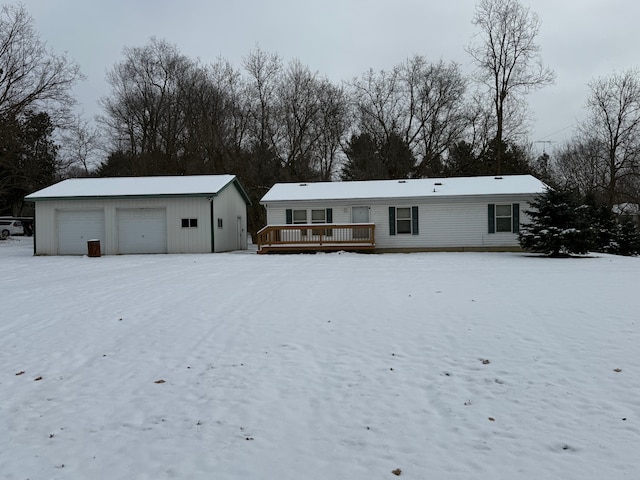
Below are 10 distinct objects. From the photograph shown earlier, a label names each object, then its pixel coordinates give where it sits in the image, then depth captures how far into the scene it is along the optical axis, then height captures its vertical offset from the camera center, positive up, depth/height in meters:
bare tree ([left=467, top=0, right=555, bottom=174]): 29.92 +11.35
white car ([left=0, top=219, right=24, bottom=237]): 37.75 +0.89
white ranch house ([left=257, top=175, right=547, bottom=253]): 20.16 +0.63
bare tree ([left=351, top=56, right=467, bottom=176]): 34.78 +9.21
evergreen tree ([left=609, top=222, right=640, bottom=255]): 22.77 -0.64
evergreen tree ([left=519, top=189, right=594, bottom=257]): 16.52 +0.05
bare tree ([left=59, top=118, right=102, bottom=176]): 36.42 +7.73
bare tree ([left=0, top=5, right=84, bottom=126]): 28.05 +9.89
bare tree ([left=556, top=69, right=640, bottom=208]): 29.69 +5.29
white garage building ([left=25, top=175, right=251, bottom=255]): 21.12 +0.73
